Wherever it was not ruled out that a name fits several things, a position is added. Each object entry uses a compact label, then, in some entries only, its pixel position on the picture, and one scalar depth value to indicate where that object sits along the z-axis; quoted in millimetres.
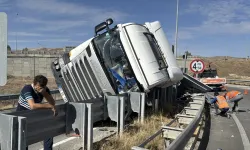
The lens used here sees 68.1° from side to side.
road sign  8966
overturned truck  4898
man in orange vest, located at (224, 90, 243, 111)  7396
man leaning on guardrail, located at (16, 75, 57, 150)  2813
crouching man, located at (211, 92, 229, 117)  6873
